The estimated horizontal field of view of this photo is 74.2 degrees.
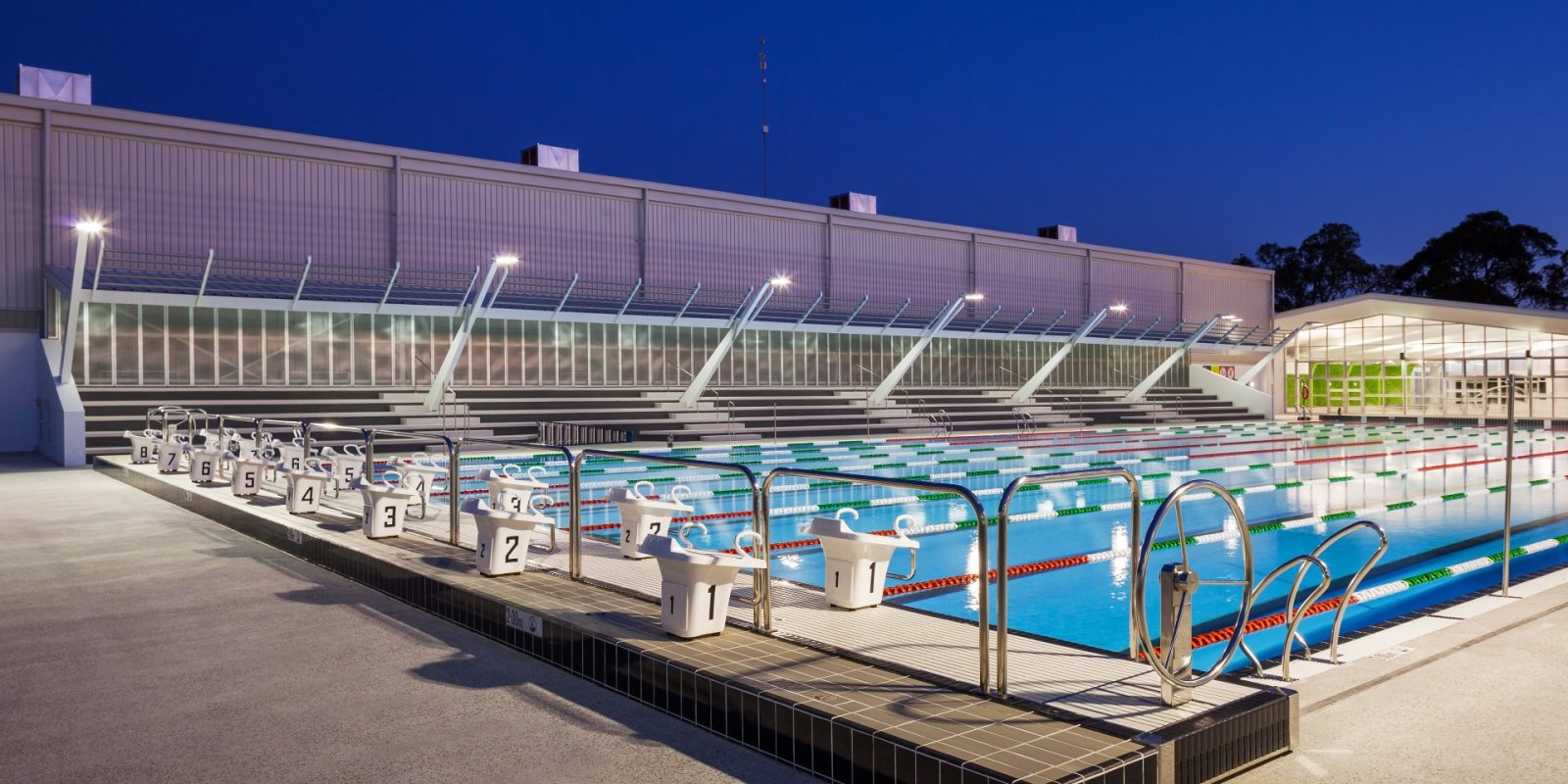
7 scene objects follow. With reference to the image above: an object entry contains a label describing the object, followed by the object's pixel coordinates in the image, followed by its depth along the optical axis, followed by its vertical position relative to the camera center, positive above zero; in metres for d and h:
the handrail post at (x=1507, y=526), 5.51 -0.74
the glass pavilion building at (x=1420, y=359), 33.06 +1.19
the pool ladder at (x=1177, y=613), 3.14 -0.69
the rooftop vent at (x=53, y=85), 20.47 +6.22
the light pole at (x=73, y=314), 15.09 +1.26
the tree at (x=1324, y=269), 66.12 +7.90
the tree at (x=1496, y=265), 58.16 +7.30
